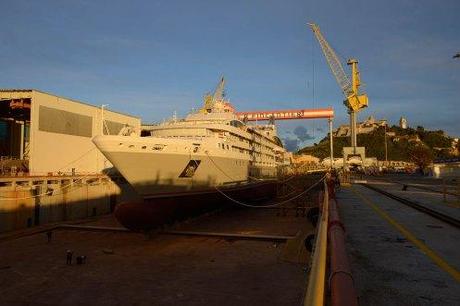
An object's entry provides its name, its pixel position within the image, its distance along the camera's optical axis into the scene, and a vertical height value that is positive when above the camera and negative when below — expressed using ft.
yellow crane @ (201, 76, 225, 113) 143.43 +29.85
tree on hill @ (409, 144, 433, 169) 338.54 +8.88
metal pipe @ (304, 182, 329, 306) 8.69 -3.01
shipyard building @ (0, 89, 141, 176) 103.81 +11.69
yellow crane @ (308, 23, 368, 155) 302.17 +62.75
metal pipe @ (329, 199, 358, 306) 8.29 -2.83
